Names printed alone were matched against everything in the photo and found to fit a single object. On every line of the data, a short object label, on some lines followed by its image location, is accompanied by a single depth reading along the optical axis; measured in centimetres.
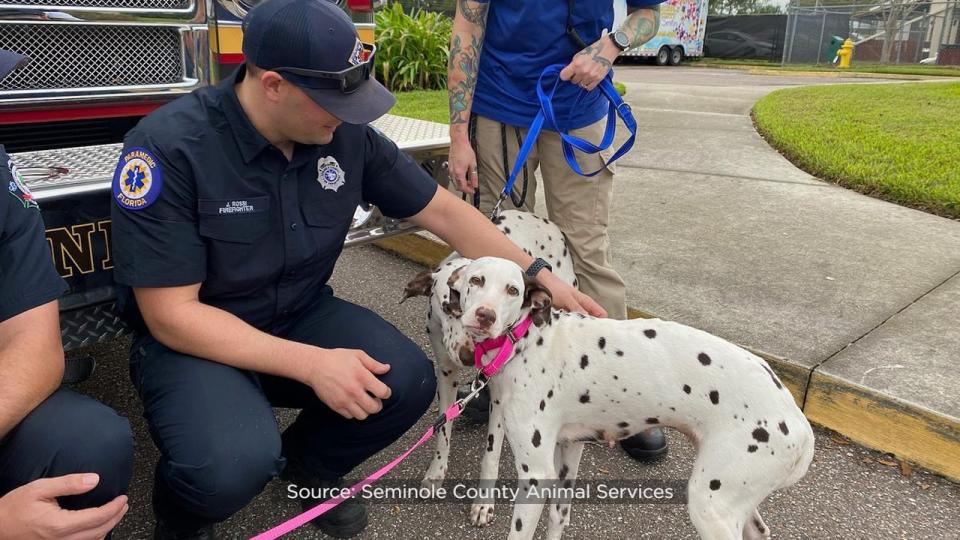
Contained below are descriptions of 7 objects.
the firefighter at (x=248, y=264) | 211
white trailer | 3045
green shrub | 1212
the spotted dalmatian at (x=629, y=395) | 211
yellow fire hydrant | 2606
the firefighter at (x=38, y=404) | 183
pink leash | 228
